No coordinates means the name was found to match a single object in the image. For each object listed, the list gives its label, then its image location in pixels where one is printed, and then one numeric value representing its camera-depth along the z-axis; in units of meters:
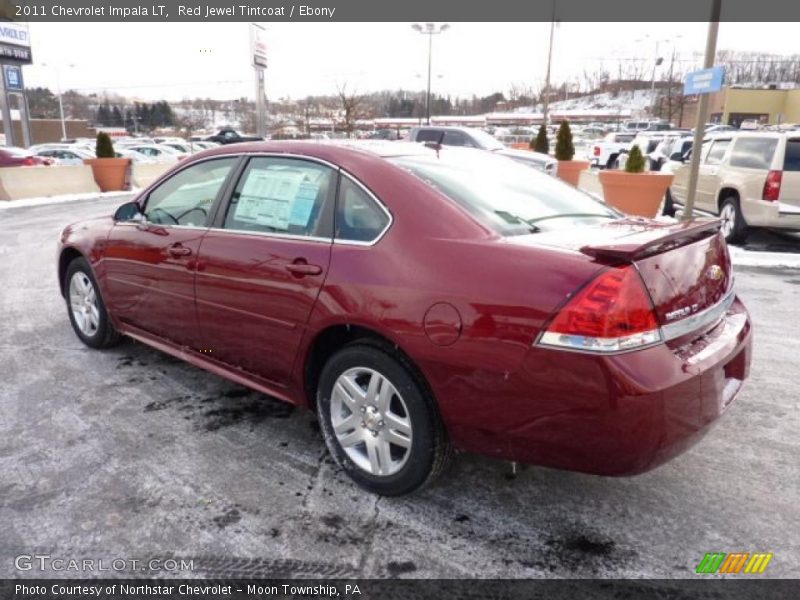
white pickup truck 27.28
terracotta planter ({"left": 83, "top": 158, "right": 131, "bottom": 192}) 19.95
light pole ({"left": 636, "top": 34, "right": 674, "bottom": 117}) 73.26
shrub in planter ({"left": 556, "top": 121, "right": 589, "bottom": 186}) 15.55
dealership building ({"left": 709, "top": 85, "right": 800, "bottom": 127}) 64.06
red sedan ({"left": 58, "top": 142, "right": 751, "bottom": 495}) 2.30
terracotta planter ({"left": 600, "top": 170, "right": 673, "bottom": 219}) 10.97
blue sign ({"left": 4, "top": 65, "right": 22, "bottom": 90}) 26.58
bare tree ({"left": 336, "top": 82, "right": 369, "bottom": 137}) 36.53
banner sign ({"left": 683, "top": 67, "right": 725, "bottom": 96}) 8.46
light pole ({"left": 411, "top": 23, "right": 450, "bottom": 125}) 36.84
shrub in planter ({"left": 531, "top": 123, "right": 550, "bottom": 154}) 19.59
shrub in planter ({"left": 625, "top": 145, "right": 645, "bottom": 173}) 11.31
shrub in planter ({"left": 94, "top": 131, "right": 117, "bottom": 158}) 19.84
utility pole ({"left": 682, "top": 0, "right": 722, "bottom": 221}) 8.66
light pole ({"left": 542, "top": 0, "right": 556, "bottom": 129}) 34.28
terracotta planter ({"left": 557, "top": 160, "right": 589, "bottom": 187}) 15.52
